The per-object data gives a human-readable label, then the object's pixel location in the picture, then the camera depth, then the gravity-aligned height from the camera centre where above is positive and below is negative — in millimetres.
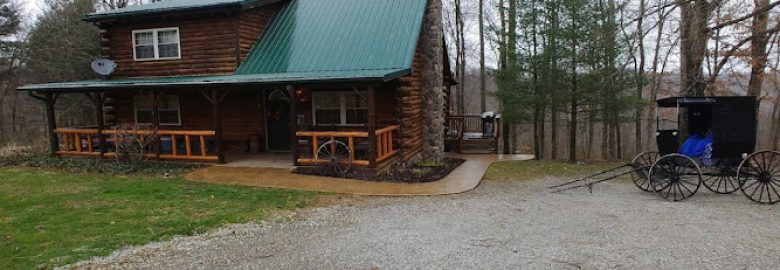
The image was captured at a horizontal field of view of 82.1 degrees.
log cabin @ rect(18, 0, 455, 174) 12172 +1209
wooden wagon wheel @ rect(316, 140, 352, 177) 10617 -1064
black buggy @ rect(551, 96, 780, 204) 7914 -947
